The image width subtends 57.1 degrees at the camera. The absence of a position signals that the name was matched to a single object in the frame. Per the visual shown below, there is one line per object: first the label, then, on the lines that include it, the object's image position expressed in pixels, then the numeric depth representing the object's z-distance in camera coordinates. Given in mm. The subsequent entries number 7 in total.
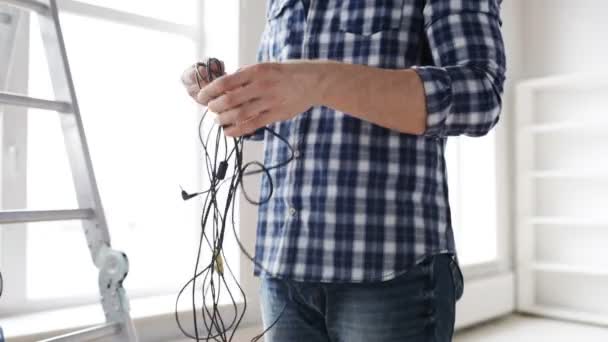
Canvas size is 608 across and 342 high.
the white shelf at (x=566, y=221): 3127
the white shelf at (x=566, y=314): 3107
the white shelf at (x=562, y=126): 3184
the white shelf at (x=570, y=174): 3140
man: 743
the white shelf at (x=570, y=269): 3128
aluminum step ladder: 1136
